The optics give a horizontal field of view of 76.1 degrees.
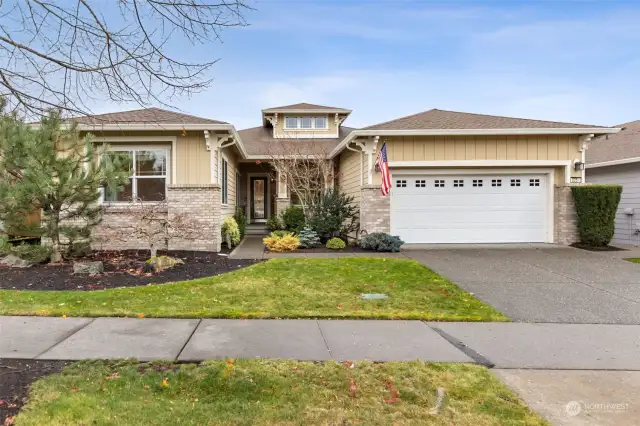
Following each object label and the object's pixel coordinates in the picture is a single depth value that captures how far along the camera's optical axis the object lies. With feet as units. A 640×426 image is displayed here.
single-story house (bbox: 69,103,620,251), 36.50
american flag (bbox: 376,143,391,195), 36.81
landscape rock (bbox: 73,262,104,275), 25.35
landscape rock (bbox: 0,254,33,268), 27.68
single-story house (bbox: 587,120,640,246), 42.75
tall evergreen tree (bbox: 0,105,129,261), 25.76
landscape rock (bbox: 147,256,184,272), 27.04
